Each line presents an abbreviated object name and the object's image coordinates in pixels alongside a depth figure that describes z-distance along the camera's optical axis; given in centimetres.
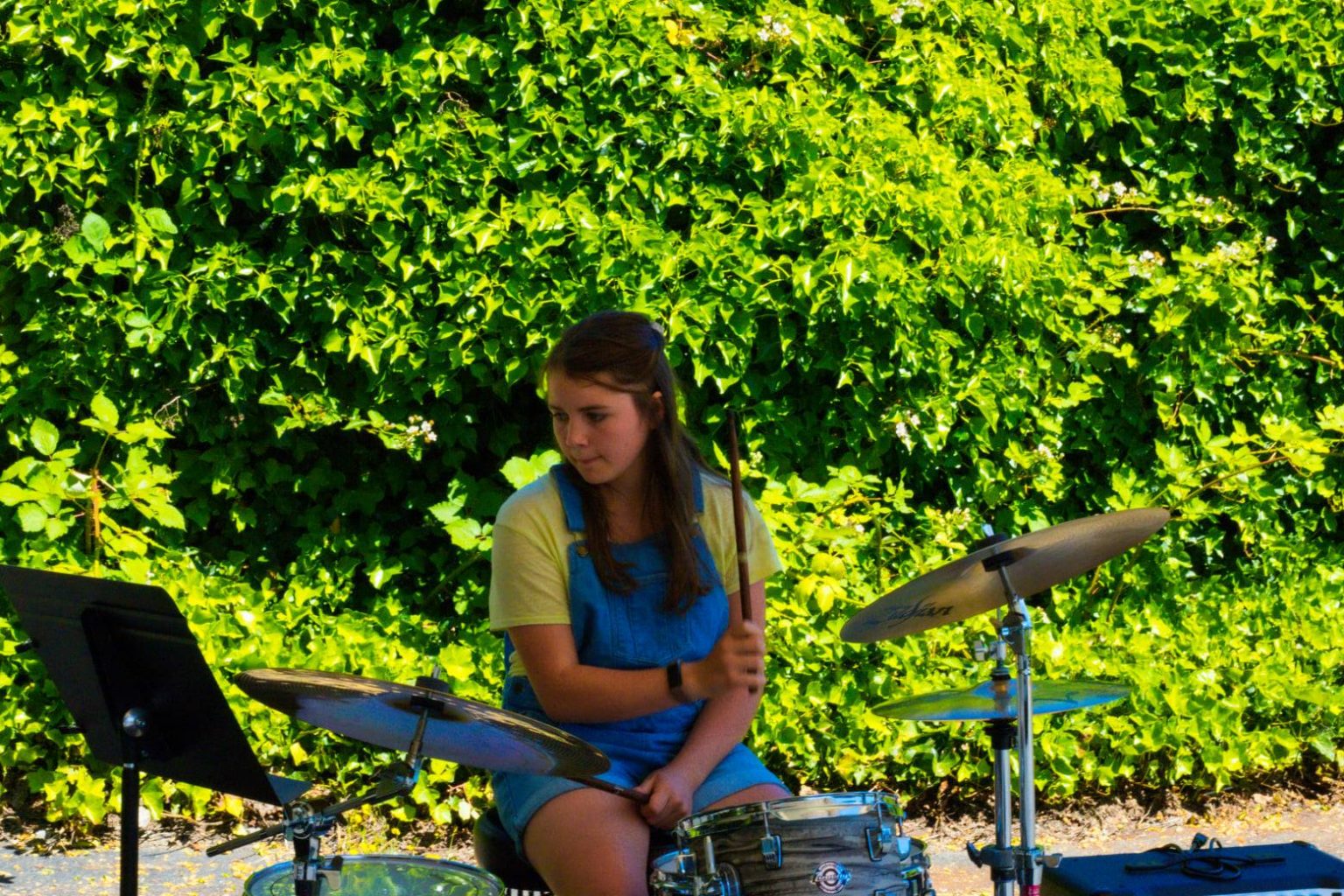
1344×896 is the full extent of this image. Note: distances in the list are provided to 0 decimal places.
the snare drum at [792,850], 514
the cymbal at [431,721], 479
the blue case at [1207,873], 623
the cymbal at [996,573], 607
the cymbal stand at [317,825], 479
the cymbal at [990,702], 646
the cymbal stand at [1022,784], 616
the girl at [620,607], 574
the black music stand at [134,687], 499
